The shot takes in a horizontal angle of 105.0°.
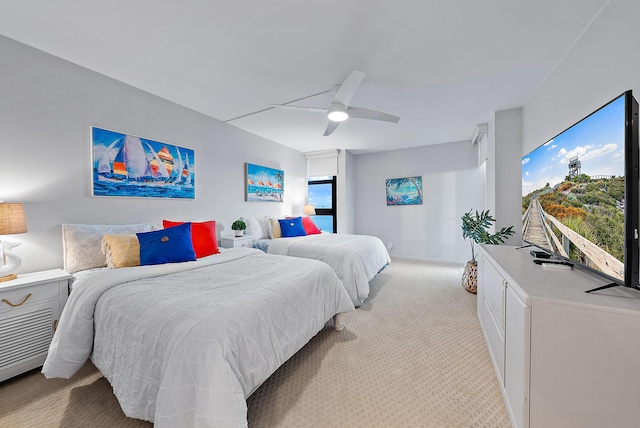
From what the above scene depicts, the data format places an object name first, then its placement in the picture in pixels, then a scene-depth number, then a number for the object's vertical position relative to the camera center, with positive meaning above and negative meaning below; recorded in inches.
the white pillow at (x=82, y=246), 83.0 -12.4
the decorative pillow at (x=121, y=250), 81.9 -13.7
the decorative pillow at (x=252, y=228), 156.8 -12.0
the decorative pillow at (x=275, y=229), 160.7 -13.1
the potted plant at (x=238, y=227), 144.9 -10.4
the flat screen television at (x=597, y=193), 44.1 +3.0
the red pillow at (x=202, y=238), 102.9 -12.3
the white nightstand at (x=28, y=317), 64.7 -29.5
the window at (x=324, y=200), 229.0 +8.3
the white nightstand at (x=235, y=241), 135.7 -18.2
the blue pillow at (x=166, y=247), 84.3 -13.1
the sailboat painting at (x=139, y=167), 95.8 +18.9
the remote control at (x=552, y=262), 63.5 -14.5
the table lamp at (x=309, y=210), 209.3 -0.9
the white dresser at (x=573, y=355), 38.7 -25.1
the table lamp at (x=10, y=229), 66.7 -4.9
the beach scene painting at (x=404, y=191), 212.7 +15.7
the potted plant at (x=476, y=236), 119.7 -14.3
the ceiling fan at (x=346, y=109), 82.0 +40.0
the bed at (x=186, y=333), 41.6 -26.2
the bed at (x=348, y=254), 114.0 -23.5
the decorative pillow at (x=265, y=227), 164.8 -12.1
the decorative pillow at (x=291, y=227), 160.2 -12.3
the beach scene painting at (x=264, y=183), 166.7 +18.8
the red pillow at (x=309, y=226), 175.2 -12.6
